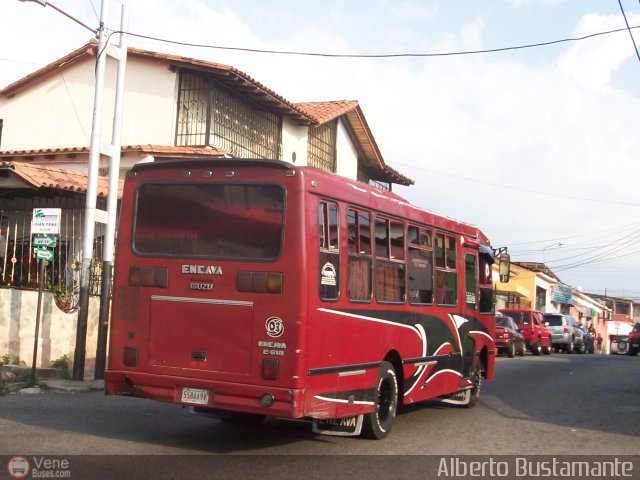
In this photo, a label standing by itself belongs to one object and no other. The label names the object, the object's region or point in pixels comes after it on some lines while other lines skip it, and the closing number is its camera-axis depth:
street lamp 12.45
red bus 7.26
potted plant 14.64
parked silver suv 35.82
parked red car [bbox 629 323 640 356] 37.12
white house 14.88
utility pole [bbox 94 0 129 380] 13.13
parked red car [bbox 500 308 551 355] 31.31
